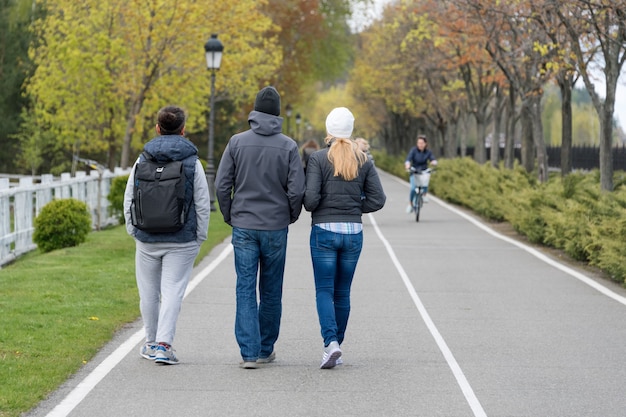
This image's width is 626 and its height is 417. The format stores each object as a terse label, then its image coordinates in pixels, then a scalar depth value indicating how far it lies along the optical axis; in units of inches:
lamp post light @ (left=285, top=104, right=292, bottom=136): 2623.3
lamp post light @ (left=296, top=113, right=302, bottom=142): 3298.5
